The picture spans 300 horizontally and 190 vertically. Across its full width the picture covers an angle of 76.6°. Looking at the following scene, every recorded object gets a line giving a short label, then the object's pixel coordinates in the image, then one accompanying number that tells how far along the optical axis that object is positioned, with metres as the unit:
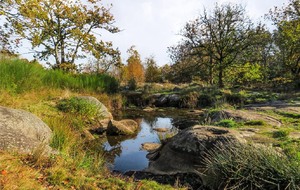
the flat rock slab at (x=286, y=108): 5.78
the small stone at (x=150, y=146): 5.62
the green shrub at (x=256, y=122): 4.48
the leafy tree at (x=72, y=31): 14.03
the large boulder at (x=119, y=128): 6.71
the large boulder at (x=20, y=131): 3.11
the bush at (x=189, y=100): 11.89
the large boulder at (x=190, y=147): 3.60
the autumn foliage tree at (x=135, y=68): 22.28
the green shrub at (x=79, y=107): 6.99
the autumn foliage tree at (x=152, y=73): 22.29
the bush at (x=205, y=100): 11.76
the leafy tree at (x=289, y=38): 13.48
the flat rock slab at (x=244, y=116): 4.69
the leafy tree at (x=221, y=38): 13.94
